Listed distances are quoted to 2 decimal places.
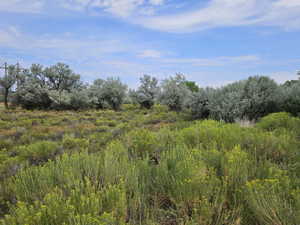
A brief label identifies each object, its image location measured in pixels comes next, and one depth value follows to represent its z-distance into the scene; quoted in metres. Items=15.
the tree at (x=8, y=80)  26.79
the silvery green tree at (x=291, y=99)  8.56
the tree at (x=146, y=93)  28.30
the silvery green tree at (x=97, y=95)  26.66
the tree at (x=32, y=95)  25.19
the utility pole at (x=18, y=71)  27.40
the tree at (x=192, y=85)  38.33
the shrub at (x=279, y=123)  6.24
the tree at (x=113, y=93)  27.47
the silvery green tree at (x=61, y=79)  28.42
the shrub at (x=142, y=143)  4.54
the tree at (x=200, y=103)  11.55
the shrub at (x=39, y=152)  5.42
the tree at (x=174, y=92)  20.11
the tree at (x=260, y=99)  9.52
